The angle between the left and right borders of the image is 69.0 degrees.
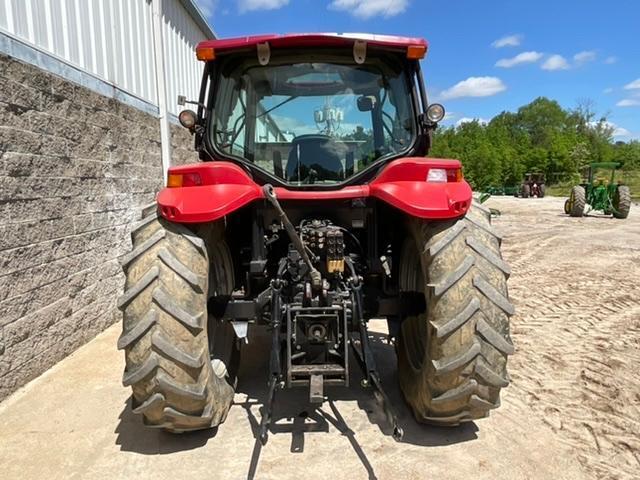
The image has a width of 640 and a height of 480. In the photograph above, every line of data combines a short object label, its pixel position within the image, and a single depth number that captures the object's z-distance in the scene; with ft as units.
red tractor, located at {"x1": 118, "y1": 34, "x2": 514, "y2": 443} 7.42
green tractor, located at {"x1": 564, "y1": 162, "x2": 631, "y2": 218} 48.08
